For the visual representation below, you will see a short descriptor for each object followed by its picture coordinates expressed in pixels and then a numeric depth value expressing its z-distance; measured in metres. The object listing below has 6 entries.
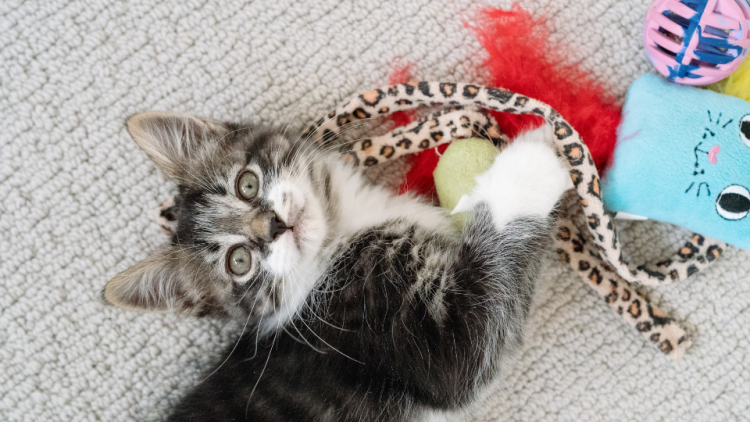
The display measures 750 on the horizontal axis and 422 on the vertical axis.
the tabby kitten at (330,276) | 0.47
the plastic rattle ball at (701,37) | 0.47
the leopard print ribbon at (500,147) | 0.49
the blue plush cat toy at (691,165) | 0.47
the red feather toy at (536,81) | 0.49
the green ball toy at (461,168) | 0.48
